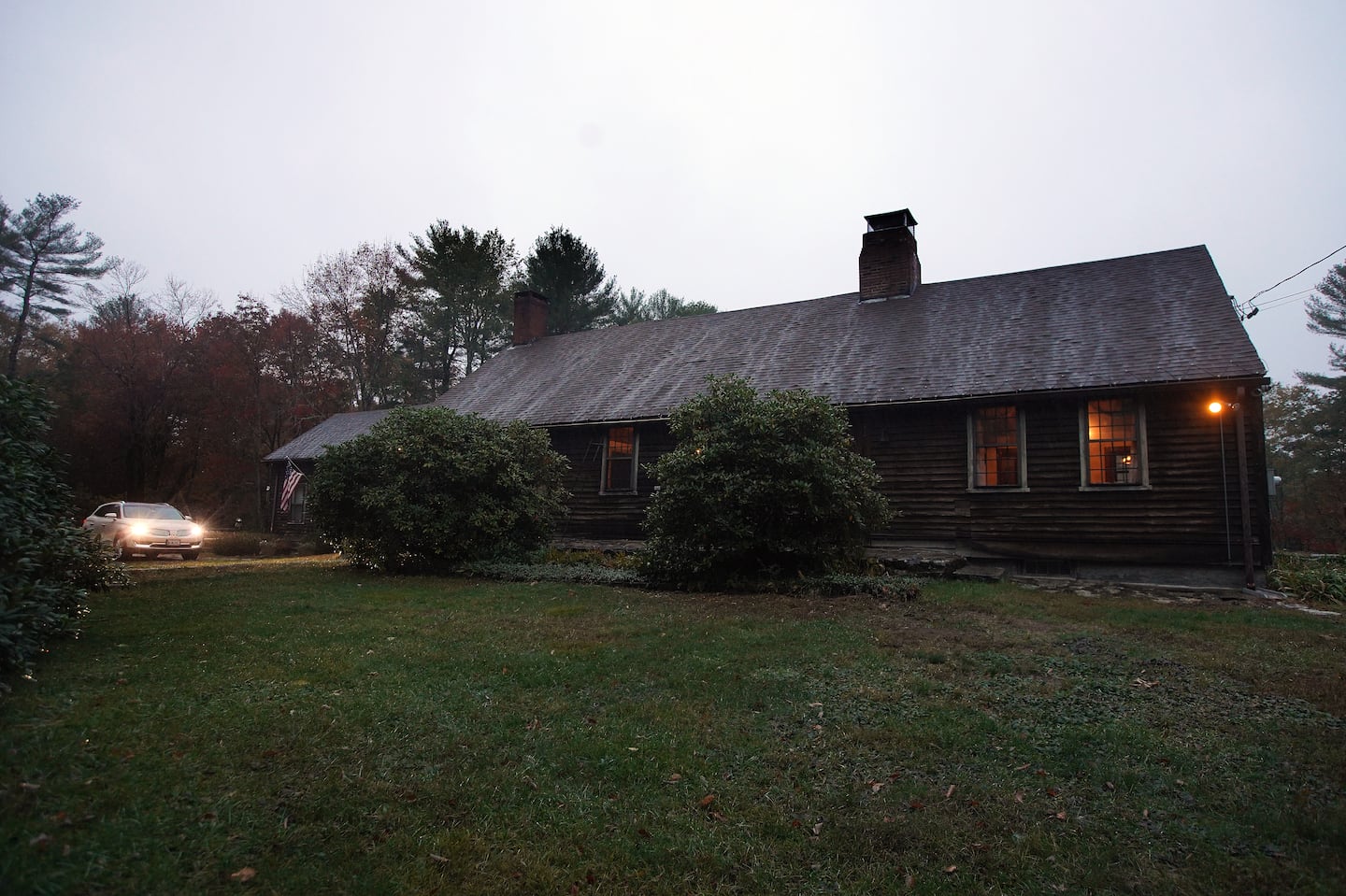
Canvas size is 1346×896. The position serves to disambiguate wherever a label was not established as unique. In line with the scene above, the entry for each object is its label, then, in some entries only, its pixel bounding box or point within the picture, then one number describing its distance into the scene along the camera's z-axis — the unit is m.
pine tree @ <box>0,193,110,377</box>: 32.09
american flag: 26.41
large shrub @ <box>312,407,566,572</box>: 13.26
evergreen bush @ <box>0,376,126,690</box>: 4.84
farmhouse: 11.91
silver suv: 18.33
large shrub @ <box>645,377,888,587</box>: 10.66
